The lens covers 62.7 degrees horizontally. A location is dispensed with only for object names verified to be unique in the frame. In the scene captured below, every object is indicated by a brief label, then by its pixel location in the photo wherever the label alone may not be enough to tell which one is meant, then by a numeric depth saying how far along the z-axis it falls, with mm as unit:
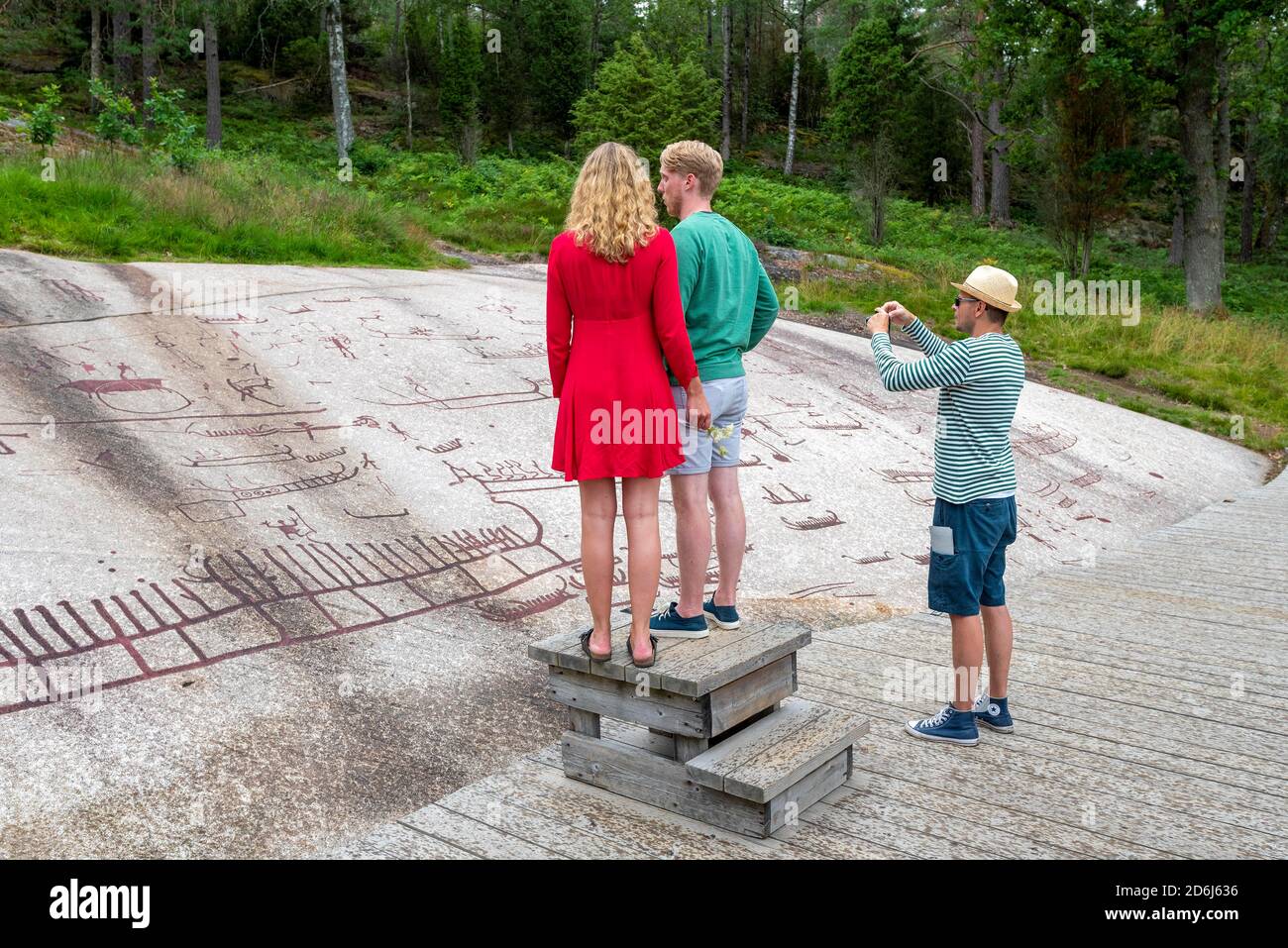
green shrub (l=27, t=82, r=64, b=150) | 11750
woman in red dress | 3395
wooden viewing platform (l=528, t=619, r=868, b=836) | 3336
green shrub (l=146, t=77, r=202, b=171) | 12516
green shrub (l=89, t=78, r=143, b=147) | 13336
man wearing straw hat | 3912
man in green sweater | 3762
